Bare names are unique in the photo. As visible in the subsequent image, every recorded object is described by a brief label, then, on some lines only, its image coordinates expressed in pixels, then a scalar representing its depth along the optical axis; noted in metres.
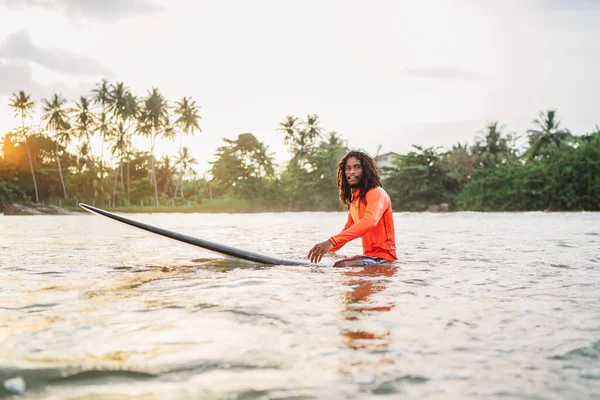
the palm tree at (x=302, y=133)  51.03
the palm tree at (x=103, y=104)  48.66
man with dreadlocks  4.64
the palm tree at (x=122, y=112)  48.31
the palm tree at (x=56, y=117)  47.53
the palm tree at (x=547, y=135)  39.25
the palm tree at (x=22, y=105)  45.72
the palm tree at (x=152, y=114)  49.75
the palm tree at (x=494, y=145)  40.22
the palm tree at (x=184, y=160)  60.66
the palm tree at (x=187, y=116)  52.19
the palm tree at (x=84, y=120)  49.06
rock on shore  32.66
